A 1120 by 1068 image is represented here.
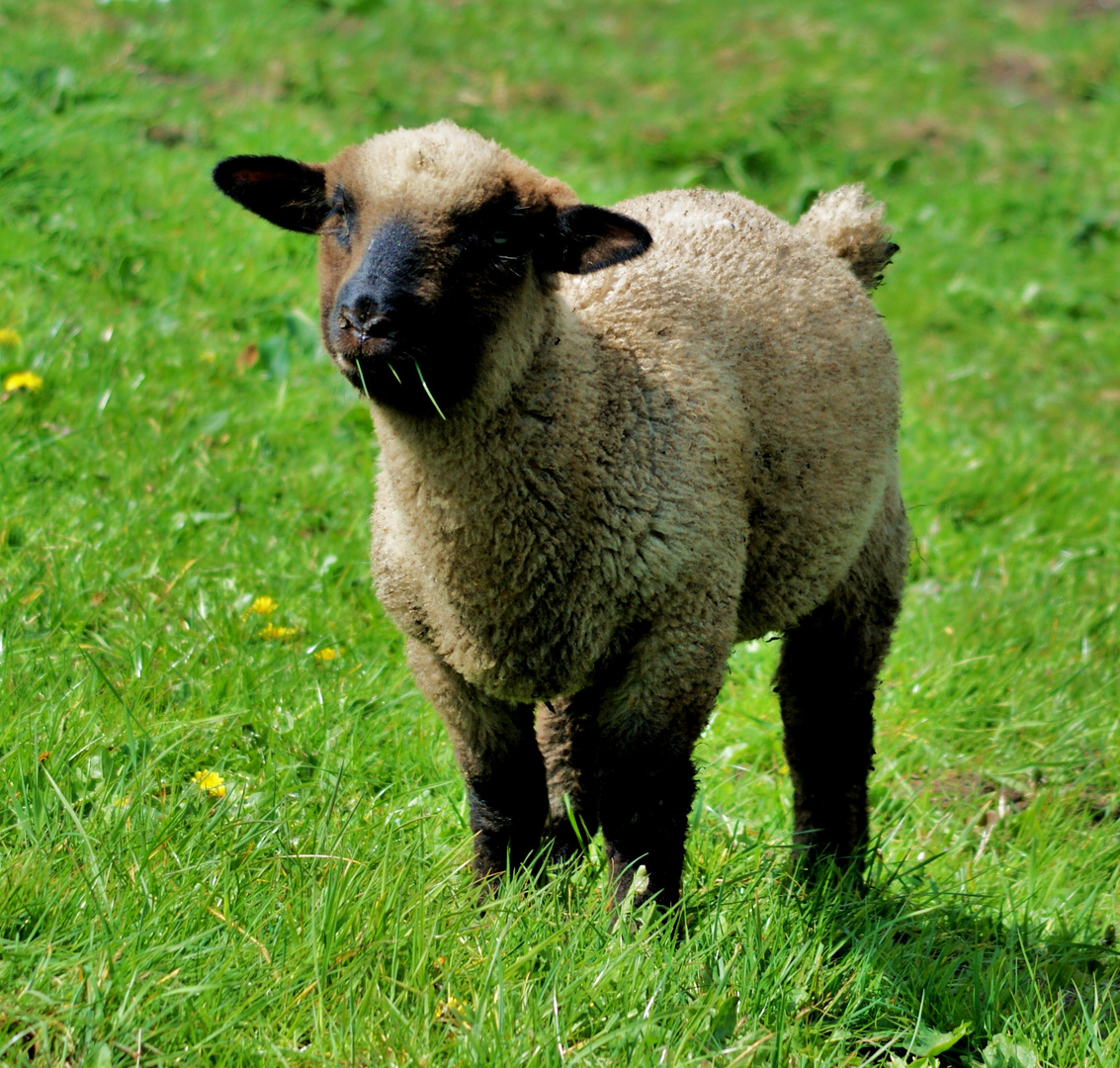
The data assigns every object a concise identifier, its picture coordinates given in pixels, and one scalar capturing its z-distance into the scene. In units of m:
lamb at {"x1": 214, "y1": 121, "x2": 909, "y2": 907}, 6.24
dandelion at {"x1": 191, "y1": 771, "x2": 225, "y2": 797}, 6.82
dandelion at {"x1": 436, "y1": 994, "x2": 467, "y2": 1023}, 5.52
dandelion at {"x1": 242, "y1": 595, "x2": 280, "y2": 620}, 9.05
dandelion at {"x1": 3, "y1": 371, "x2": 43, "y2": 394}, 10.52
